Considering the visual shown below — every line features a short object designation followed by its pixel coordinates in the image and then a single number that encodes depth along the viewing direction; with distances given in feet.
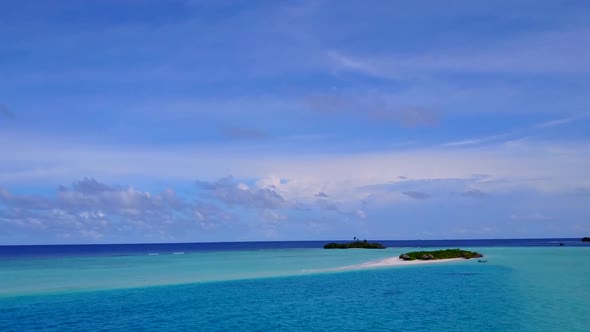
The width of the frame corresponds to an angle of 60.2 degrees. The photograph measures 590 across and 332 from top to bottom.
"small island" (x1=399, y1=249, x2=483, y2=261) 309.42
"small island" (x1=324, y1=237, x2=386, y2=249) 589.03
